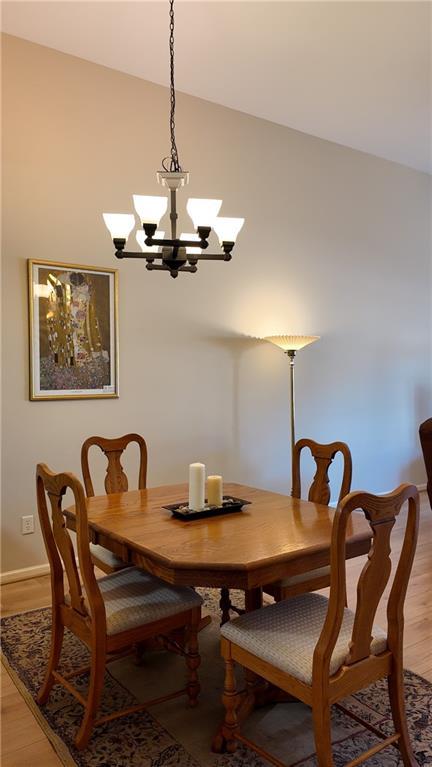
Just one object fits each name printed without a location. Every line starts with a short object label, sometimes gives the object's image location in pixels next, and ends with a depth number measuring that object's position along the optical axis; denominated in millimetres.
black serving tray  2176
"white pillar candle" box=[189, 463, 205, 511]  2207
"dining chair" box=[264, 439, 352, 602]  2154
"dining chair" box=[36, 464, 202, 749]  1821
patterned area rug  1822
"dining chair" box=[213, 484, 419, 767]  1505
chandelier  2221
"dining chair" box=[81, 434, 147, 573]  2832
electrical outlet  3369
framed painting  3385
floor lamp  4133
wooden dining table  1685
